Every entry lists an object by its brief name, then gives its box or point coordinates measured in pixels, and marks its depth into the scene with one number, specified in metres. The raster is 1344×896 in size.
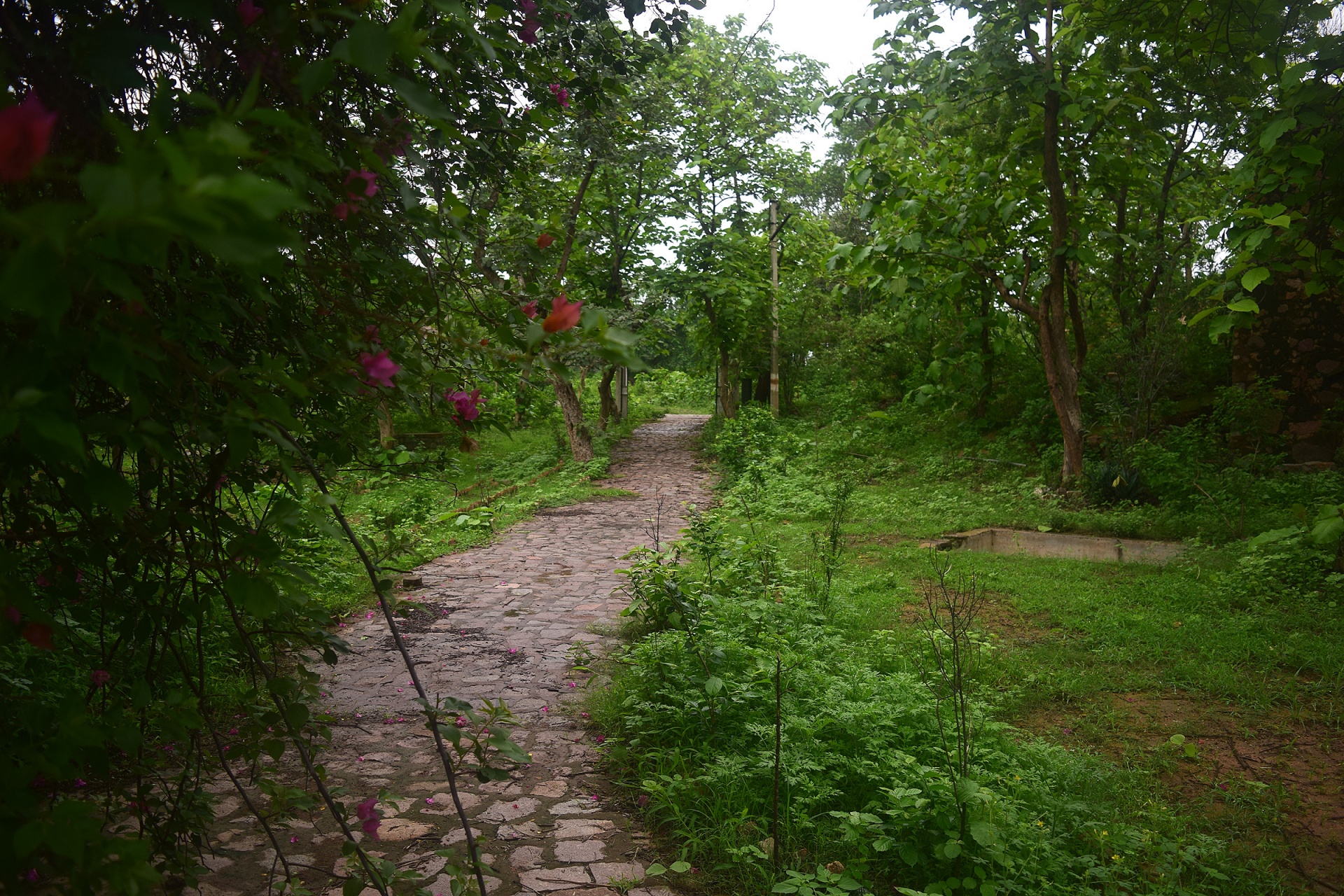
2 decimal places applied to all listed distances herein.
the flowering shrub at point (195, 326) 0.75
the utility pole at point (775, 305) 17.34
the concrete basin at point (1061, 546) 7.20
